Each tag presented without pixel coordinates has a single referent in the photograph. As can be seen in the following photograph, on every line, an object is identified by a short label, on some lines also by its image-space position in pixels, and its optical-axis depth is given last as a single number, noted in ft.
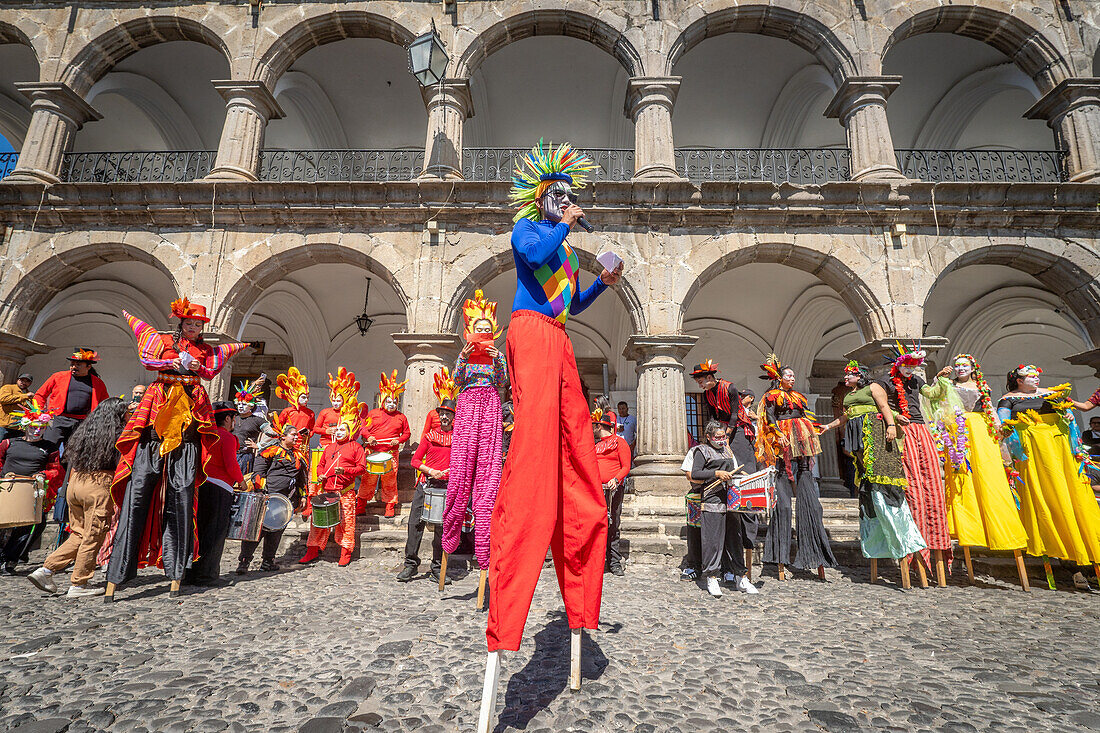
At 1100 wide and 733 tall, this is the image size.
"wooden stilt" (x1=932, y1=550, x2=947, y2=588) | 15.57
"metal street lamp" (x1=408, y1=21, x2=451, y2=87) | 26.99
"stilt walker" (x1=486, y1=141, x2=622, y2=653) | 6.12
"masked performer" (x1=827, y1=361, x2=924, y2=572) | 15.60
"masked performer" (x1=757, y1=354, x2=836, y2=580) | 16.38
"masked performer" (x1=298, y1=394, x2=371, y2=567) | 18.15
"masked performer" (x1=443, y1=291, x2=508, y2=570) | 13.24
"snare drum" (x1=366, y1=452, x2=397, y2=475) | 19.30
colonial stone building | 27.02
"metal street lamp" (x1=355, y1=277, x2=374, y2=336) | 38.65
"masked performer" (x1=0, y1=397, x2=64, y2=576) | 15.19
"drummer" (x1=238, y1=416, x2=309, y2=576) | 16.72
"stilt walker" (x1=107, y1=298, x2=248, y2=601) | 12.84
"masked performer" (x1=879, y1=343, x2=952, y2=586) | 15.83
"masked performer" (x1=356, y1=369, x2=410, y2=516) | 21.93
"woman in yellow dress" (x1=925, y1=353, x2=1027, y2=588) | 15.90
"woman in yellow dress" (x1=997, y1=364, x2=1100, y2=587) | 15.48
